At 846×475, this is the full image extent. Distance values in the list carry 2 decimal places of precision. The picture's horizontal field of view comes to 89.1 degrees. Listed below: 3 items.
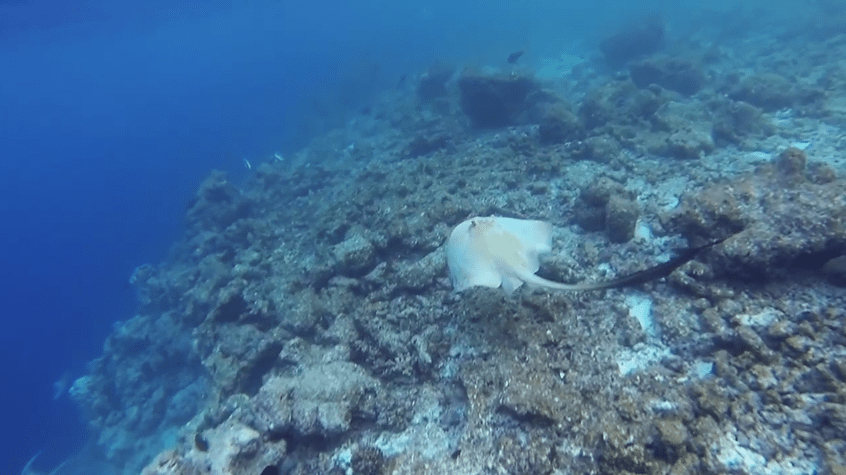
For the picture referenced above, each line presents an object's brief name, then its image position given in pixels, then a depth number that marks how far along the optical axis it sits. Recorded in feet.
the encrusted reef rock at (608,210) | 21.98
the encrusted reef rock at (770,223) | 14.64
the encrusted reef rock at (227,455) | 15.03
